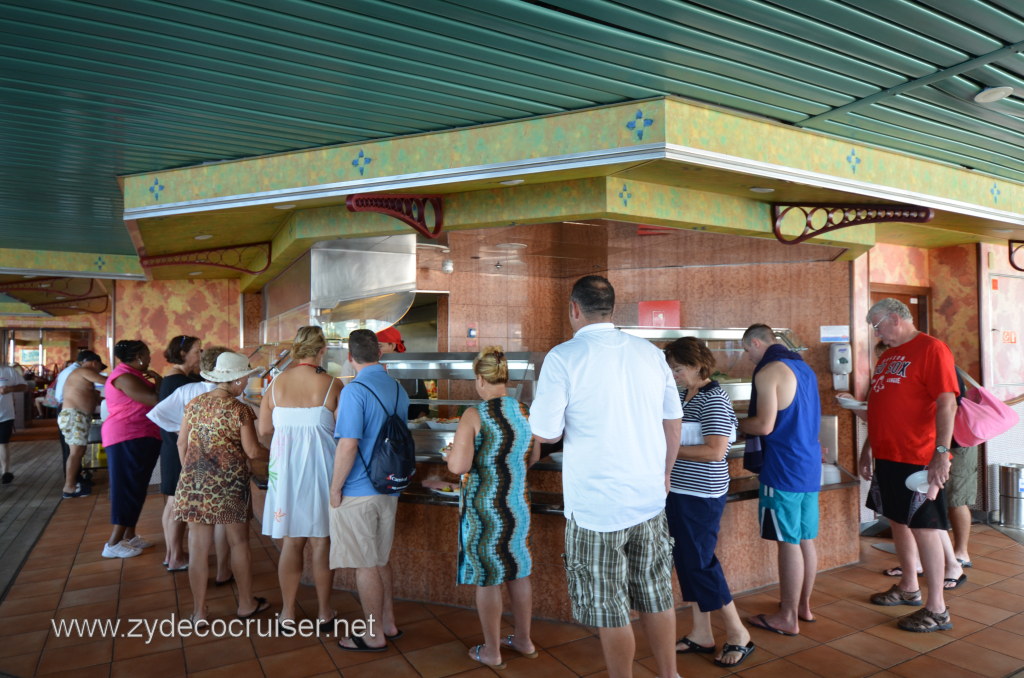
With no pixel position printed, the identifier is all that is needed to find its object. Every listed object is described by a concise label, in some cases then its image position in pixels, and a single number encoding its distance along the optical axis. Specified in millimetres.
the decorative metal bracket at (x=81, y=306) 13244
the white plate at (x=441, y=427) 4039
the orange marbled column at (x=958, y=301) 6648
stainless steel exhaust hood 5770
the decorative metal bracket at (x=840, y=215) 4730
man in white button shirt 2324
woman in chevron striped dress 3021
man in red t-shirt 3490
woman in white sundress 3451
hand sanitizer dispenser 5808
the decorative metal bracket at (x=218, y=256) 6616
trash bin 5773
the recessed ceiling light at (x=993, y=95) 3314
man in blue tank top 3418
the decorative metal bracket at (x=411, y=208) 4262
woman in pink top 4750
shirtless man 6984
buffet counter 3635
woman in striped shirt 3064
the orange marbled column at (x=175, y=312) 9727
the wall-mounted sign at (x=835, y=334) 5895
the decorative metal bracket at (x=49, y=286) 10242
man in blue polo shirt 3191
